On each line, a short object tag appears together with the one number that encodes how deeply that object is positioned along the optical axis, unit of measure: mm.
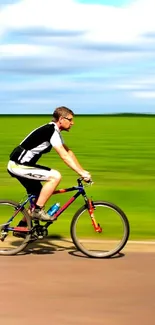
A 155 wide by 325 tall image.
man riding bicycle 8375
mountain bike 8516
